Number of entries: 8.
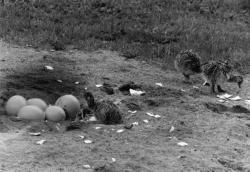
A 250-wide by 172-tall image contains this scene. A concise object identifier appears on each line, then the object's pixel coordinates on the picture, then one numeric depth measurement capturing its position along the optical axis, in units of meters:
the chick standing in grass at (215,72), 13.43
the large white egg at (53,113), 10.43
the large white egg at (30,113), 10.31
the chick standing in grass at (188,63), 14.19
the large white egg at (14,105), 10.57
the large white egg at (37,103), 10.73
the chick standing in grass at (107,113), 10.49
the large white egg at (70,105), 10.85
